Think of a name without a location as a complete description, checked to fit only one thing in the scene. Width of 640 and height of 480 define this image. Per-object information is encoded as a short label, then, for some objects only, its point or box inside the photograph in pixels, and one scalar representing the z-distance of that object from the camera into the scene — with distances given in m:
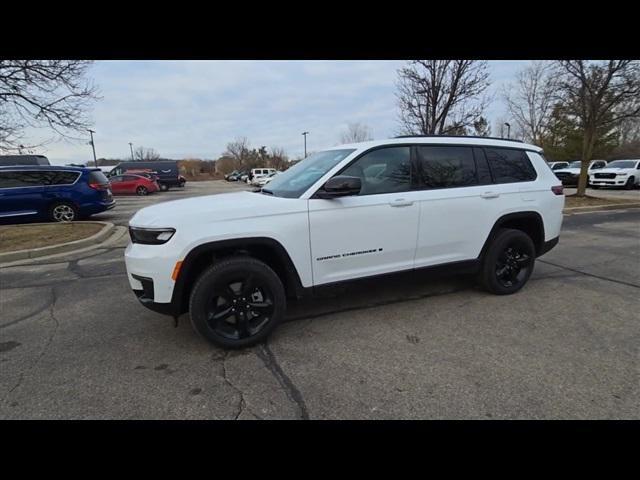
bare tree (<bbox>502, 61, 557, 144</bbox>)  29.08
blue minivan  9.27
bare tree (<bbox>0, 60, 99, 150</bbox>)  6.68
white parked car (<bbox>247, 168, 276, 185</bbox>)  37.72
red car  23.00
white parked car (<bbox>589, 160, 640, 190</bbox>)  18.61
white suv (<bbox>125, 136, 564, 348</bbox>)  2.84
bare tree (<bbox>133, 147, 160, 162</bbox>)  75.39
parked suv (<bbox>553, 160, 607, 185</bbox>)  19.97
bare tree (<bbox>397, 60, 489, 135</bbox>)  10.81
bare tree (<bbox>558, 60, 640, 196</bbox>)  10.91
